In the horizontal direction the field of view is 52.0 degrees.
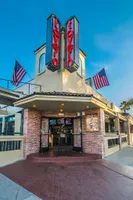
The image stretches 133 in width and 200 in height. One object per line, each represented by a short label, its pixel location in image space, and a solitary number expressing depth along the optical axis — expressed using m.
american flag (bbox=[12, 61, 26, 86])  9.24
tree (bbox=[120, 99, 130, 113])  18.66
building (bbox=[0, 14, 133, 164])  6.65
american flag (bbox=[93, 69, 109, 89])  10.13
